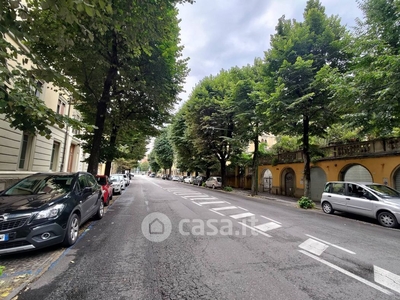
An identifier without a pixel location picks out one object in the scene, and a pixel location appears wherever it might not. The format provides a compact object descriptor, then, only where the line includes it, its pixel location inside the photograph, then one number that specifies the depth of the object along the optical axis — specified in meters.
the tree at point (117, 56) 5.67
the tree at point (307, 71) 12.03
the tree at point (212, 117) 23.19
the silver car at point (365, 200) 7.94
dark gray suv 3.96
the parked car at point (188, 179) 39.46
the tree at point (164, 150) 55.12
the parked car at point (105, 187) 10.43
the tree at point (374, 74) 8.11
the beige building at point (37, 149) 9.80
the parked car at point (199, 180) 33.72
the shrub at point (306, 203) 12.65
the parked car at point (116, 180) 16.52
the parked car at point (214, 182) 27.28
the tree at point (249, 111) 16.50
